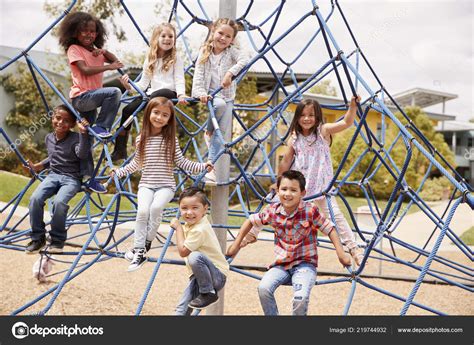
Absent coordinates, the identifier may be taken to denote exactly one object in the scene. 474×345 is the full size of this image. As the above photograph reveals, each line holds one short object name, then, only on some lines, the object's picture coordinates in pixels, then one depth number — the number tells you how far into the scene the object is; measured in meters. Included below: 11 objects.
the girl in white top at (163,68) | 3.36
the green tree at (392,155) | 14.38
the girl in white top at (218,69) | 3.42
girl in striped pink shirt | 2.86
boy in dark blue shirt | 3.15
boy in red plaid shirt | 2.57
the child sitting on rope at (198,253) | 2.62
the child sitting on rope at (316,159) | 3.12
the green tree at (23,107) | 12.95
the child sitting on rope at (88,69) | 3.28
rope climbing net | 2.61
